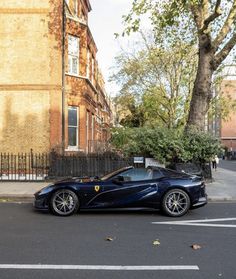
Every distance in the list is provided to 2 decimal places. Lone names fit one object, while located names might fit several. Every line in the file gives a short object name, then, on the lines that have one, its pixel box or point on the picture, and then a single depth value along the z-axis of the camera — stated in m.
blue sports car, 10.32
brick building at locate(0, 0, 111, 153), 20.59
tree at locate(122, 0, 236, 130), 18.81
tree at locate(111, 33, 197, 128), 35.88
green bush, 17.69
